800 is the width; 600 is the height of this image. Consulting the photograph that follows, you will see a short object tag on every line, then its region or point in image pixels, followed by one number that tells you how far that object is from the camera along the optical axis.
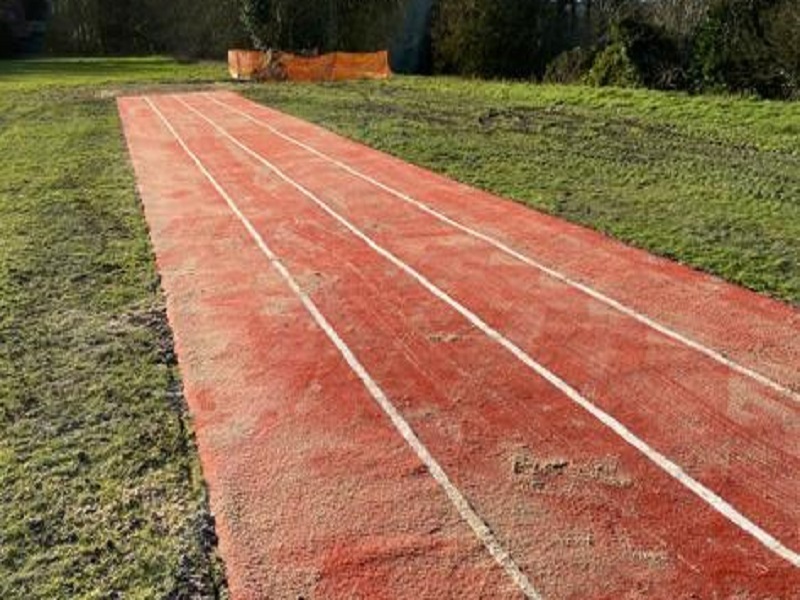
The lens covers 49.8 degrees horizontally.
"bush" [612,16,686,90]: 27.16
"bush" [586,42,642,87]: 27.52
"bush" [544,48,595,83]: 30.28
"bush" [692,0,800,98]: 24.72
